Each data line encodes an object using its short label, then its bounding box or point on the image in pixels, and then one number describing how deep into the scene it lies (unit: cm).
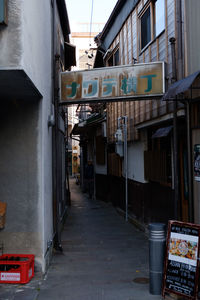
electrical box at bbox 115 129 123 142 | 1352
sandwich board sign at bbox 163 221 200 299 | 544
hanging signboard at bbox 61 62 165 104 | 822
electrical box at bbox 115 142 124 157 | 1422
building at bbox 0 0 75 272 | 650
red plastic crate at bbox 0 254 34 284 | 648
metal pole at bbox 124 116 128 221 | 1298
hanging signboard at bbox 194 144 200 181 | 678
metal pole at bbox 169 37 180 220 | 748
